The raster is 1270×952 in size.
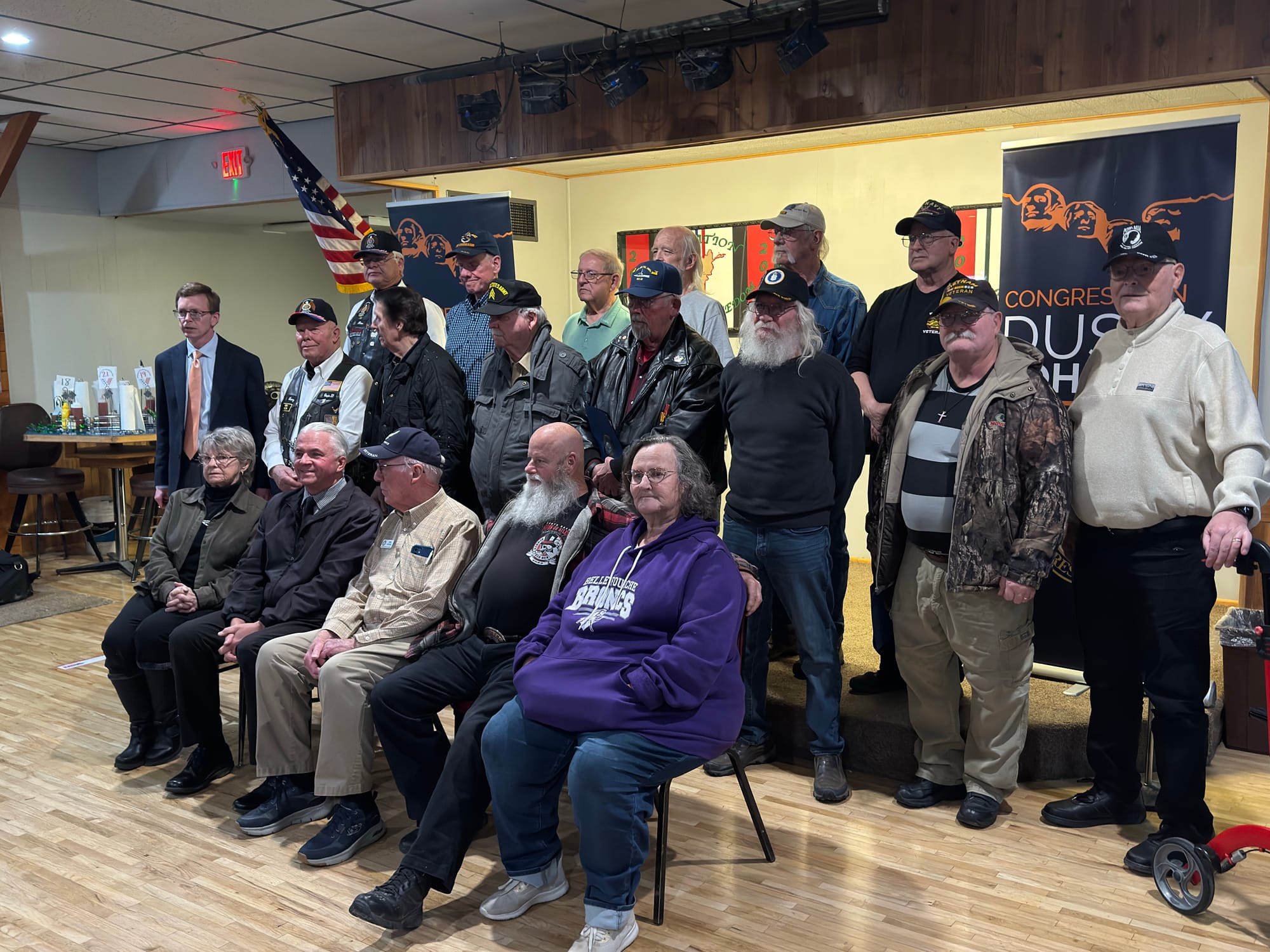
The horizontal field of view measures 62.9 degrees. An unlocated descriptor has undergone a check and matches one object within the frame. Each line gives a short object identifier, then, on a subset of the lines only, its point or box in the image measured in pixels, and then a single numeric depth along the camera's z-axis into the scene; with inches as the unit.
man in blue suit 191.2
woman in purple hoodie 102.0
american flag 258.7
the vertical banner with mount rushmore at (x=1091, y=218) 140.6
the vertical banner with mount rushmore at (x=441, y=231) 236.7
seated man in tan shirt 126.0
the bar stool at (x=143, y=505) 290.0
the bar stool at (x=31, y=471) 283.4
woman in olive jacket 153.2
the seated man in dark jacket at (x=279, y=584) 141.8
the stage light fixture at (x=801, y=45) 171.9
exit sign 307.9
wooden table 283.2
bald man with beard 116.8
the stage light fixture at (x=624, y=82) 193.8
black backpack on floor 256.4
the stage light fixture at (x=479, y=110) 221.1
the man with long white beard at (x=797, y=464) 133.4
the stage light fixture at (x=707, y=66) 187.9
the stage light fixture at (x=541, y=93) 207.0
